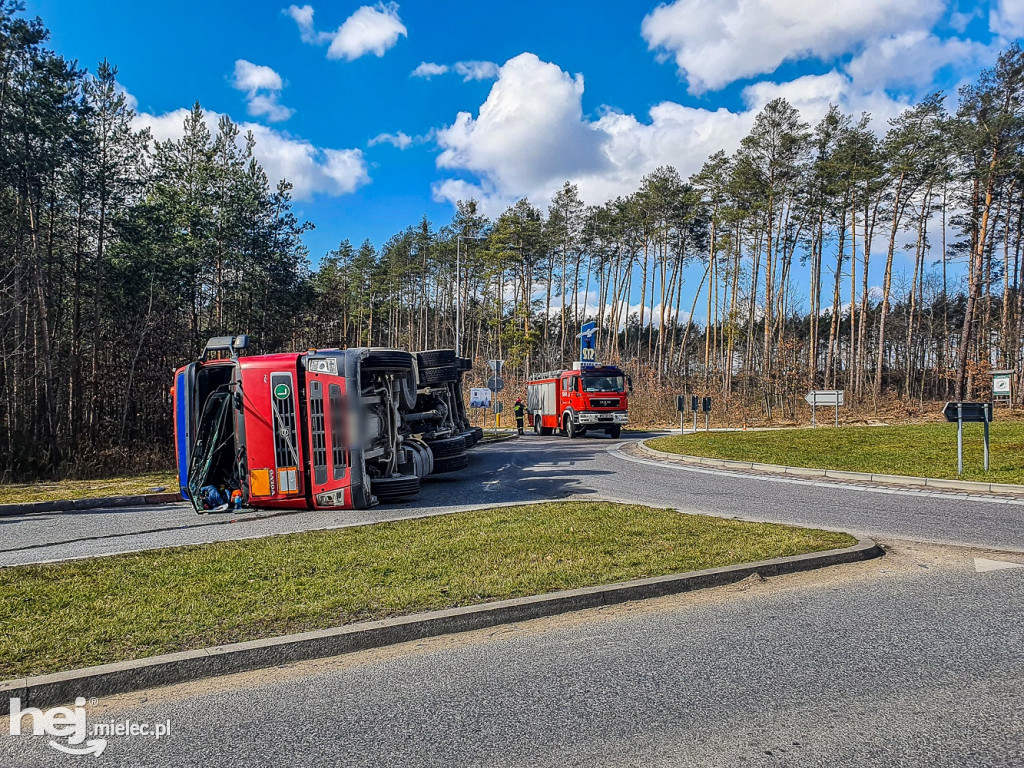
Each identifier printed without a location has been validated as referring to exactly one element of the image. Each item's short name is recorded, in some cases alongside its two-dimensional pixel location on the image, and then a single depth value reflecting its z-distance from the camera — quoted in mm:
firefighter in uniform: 30625
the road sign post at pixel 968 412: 12633
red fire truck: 26344
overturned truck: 10453
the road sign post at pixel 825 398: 26812
